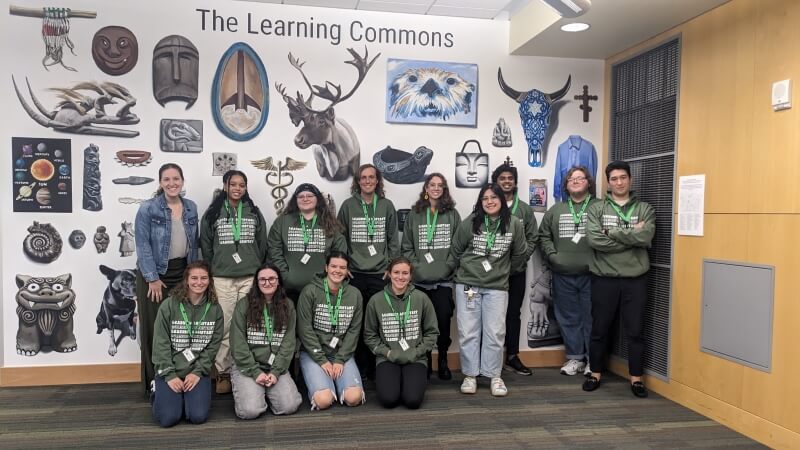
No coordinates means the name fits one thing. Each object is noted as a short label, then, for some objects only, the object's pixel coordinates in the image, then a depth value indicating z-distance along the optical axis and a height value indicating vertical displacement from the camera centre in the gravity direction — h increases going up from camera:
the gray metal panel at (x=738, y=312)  3.16 -0.57
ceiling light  3.95 +1.35
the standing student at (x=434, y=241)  4.19 -0.23
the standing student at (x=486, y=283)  4.02 -0.51
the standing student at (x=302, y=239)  3.99 -0.22
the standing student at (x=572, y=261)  4.27 -0.36
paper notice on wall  3.63 +0.08
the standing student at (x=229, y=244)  3.89 -0.25
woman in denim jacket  3.71 -0.25
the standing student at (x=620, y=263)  3.92 -0.34
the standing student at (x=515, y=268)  4.43 -0.43
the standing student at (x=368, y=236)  4.15 -0.19
